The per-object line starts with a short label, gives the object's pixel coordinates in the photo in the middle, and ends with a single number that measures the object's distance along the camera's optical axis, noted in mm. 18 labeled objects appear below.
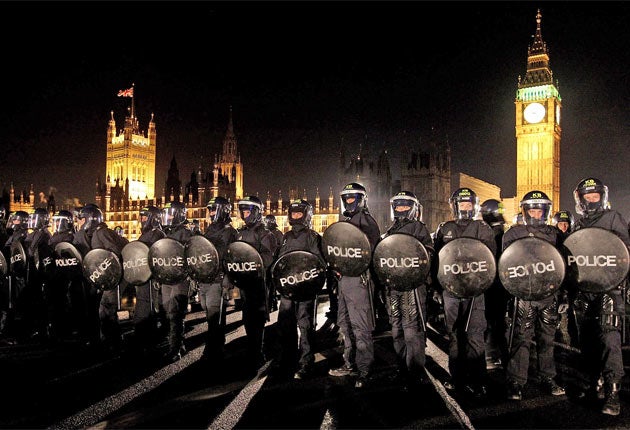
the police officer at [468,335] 5641
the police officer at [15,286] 8898
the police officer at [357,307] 6094
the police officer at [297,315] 6602
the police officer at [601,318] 5145
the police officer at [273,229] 7502
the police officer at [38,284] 8695
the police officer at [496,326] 7284
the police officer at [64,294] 8555
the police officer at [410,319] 5852
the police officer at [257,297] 7060
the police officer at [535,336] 5539
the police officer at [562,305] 5640
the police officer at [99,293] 7645
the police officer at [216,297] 7105
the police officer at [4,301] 8992
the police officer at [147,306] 7574
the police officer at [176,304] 7199
